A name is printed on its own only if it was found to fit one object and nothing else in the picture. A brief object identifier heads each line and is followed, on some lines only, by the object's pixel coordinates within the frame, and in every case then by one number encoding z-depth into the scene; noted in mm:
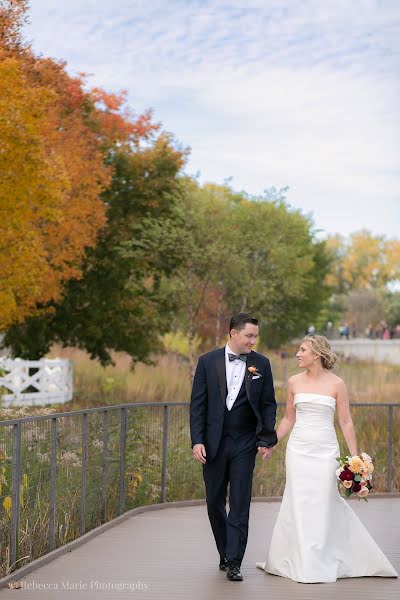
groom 15447
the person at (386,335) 144574
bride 15626
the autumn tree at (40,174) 41244
